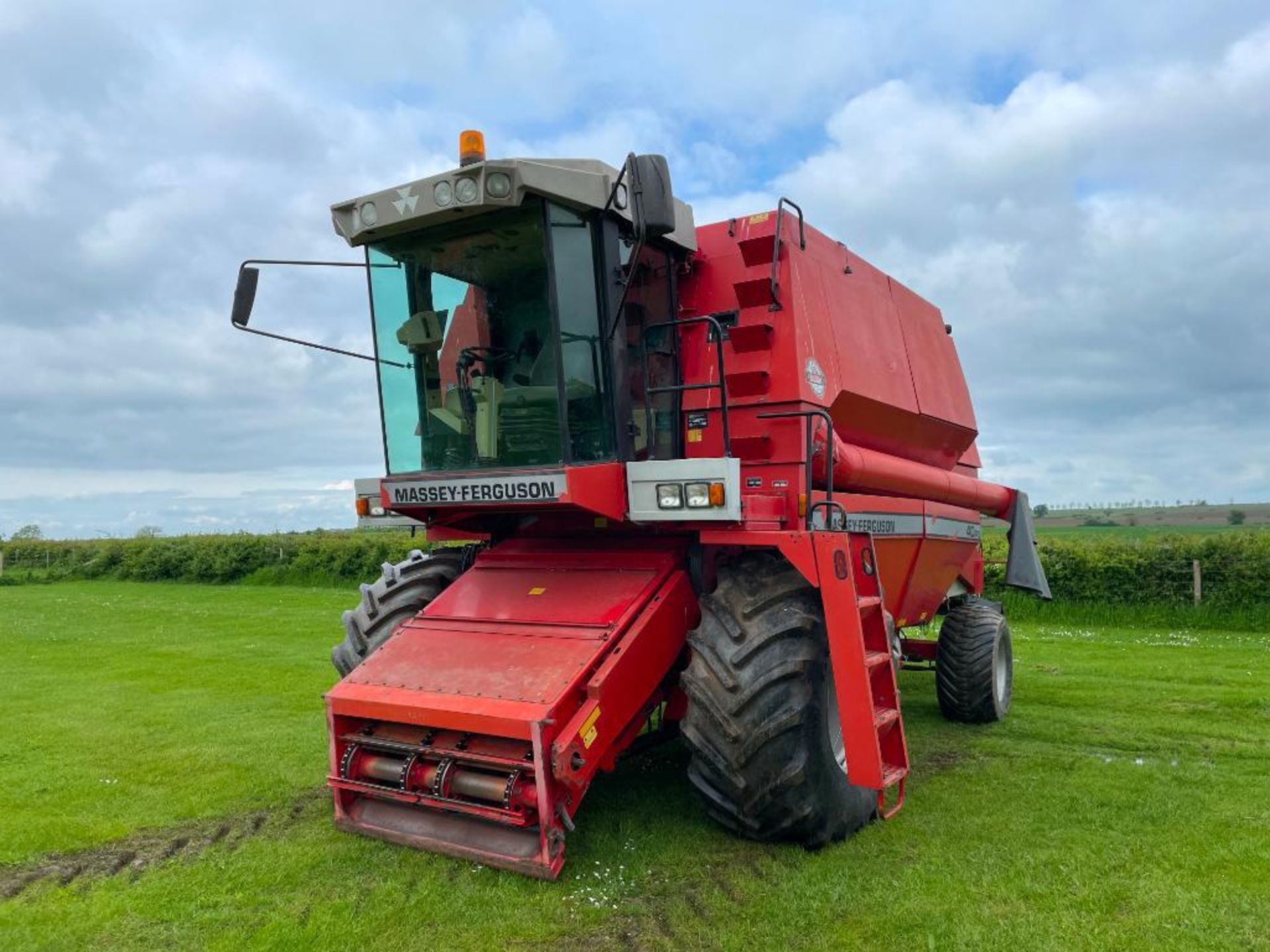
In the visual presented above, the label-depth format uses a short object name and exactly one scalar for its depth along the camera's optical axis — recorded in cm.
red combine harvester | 455
